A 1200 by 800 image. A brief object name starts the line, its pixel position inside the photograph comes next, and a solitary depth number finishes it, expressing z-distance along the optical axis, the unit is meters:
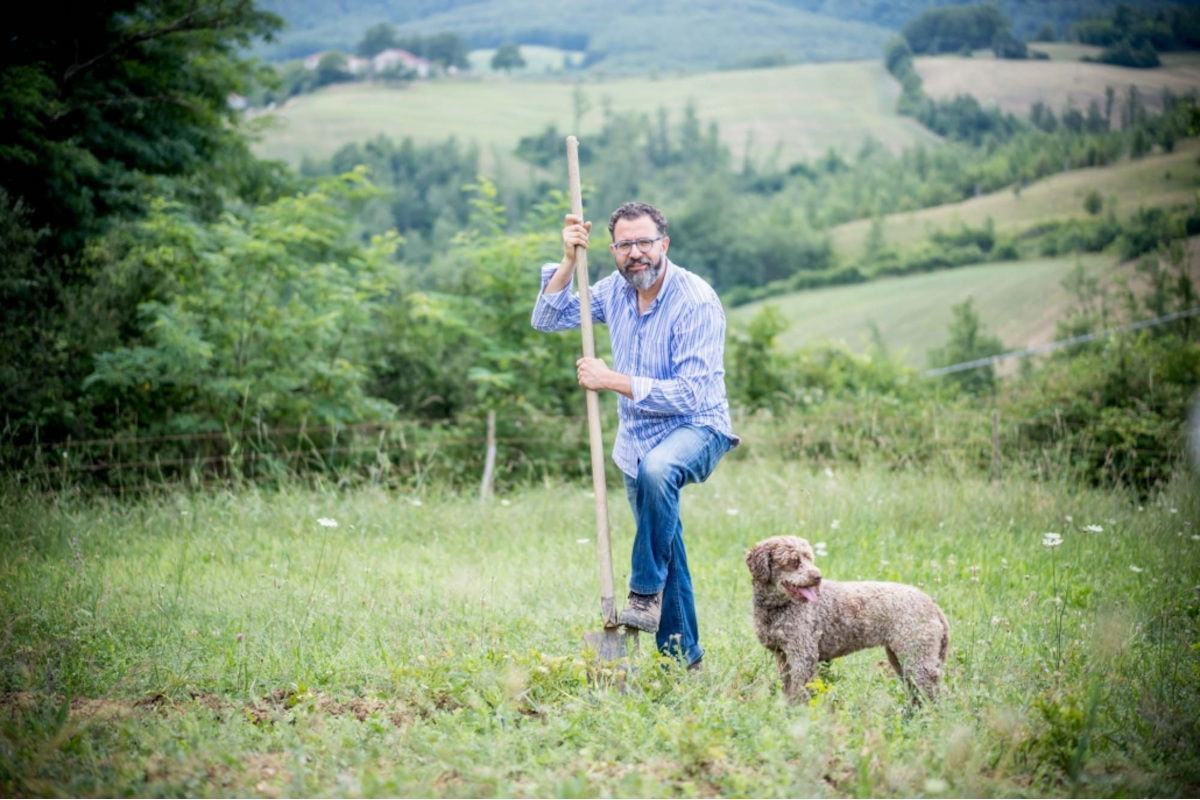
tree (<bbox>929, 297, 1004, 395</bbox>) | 37.12
